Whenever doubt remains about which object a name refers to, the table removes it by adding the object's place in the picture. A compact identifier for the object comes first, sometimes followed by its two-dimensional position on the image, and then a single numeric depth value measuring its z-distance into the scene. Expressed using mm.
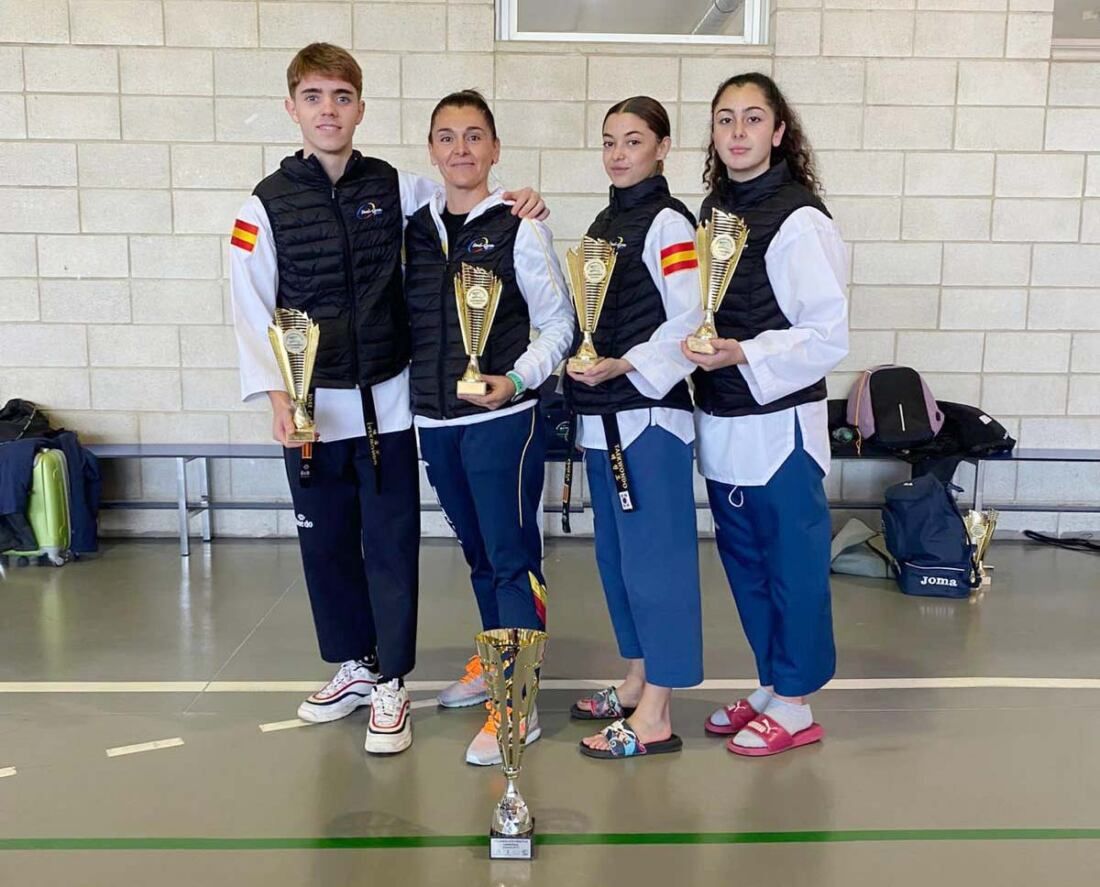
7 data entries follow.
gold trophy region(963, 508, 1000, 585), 3938
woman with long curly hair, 2238
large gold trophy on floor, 1965
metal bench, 4316
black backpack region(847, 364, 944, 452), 4277
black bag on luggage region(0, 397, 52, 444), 4316
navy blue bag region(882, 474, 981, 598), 3820
